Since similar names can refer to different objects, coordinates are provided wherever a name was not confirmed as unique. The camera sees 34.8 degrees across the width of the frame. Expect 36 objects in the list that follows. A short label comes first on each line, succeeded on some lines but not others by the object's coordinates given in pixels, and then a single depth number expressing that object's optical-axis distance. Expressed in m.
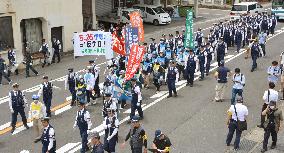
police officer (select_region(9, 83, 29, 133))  15.05
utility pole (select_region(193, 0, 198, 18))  45.06
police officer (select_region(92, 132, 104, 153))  10.35
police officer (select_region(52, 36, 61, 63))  26.17
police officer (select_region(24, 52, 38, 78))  23.08
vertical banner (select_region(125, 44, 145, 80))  16.86
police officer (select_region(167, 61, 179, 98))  18.22
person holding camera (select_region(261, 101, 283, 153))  12.36
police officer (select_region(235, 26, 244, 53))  27.05
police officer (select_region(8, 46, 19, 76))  23.81
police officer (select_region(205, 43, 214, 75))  21.08
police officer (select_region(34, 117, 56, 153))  11.66
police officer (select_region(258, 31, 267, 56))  24.39
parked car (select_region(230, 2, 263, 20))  39.38
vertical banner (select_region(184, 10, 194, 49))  22.76
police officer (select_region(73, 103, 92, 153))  12.64
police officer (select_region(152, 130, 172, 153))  10.85
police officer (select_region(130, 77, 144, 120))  15.35
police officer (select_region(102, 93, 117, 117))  13.67
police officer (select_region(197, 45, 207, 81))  20.71
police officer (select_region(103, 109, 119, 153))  12.22
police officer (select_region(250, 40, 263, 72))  21.73
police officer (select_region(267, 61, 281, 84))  17.27
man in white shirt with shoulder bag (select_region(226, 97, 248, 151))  12.51
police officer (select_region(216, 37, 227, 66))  22.80
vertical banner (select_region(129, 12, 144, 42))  20.73
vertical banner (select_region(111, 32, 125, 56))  19.38
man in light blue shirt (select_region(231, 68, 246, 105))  16.06
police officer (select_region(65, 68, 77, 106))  17.47
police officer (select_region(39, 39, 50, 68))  25.62
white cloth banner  17.84
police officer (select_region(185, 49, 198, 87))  19.66
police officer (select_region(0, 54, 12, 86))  21.91
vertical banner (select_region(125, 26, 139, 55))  19.28
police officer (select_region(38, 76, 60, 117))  16.34
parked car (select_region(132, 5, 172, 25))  39.50
